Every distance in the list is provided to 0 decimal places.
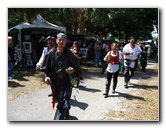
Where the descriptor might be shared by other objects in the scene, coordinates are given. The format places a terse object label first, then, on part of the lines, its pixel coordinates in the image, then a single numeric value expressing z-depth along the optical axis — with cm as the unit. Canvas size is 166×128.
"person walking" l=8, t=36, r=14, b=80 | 660
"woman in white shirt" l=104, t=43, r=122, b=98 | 558
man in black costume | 369
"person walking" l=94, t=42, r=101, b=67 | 1080
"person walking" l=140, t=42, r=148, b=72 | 978
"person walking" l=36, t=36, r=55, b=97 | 510
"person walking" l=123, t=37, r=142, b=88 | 638
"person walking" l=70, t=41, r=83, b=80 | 649
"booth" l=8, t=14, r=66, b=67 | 892
